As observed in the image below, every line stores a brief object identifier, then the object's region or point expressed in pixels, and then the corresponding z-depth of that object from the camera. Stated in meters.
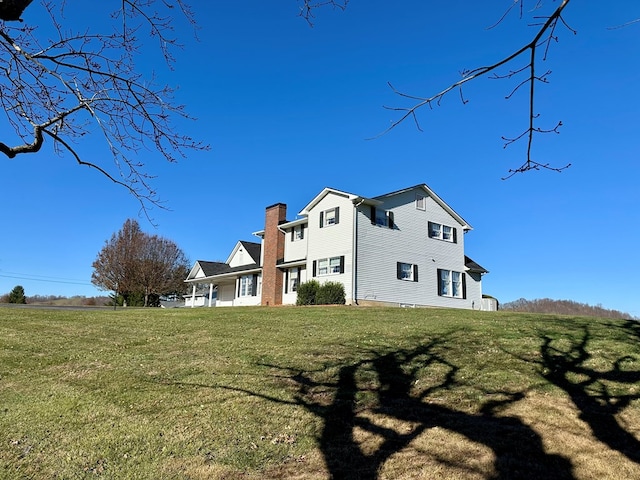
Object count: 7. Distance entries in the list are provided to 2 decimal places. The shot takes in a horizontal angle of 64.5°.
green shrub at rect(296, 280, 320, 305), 27.02
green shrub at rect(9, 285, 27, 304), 47.16
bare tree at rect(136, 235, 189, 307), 47.16
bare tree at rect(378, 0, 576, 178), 3.60
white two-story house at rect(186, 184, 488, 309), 27.08
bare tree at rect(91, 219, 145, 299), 47.19
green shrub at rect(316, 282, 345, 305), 25.94
